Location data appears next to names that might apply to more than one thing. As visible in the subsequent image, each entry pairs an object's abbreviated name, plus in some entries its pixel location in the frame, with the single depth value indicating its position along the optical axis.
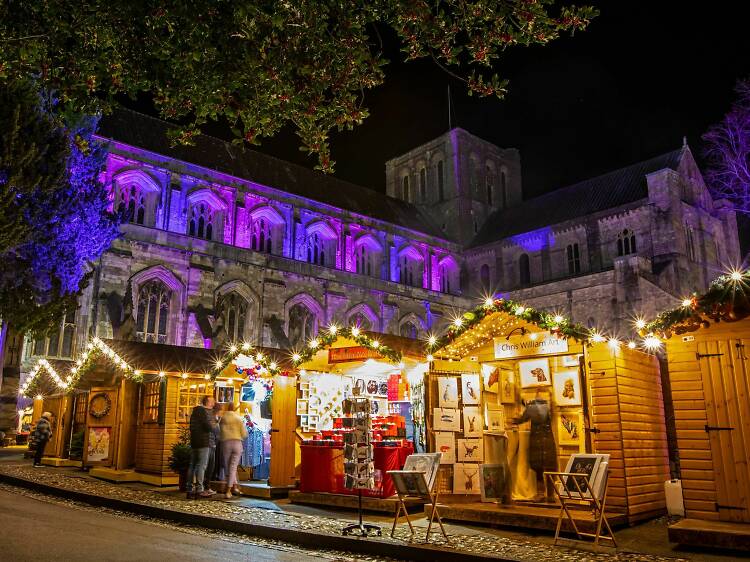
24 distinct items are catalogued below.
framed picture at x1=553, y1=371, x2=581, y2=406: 9.62
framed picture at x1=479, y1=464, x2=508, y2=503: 9.07
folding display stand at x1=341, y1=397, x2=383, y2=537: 7.58
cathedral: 27.42
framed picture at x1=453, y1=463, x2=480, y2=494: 9.55
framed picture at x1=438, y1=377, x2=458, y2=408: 9.84
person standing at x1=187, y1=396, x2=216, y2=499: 10.96
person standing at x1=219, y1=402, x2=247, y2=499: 11.47
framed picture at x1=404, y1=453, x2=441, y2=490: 7.55
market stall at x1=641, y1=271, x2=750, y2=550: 7.14
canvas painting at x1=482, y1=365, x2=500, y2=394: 10.34
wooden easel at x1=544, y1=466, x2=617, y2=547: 6.81
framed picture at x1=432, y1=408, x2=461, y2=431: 9.70
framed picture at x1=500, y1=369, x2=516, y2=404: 10.55
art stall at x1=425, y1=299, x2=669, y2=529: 8.44
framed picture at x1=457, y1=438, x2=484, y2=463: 9.80
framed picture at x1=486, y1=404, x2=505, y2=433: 10.34
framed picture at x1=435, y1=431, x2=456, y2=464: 9.61
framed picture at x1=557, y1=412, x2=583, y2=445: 9.79
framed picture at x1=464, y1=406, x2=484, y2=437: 9.93
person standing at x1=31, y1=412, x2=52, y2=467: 16.41
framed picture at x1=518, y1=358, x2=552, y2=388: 10.15
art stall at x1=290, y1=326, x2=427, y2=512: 9.90
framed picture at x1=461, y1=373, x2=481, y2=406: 10.03
